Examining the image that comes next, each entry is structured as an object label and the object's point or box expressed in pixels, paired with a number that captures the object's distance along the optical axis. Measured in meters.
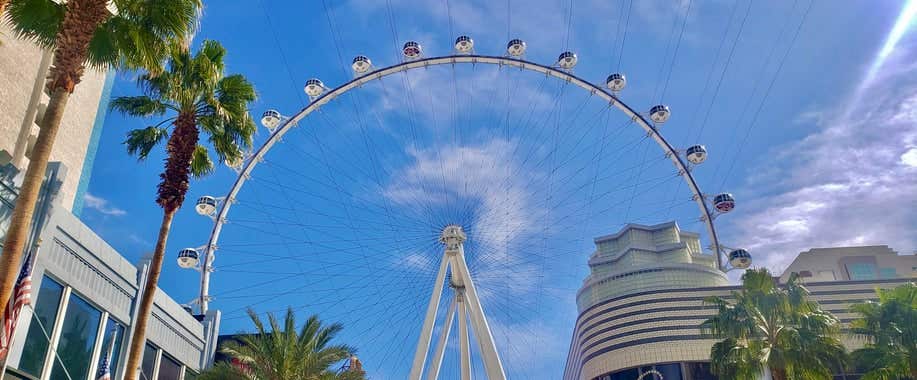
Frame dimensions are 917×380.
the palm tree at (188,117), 25.02
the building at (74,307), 25.77
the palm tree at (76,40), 16.23
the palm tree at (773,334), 32.81
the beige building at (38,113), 30.03
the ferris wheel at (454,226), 46.94
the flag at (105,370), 27.03
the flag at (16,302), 20.72
